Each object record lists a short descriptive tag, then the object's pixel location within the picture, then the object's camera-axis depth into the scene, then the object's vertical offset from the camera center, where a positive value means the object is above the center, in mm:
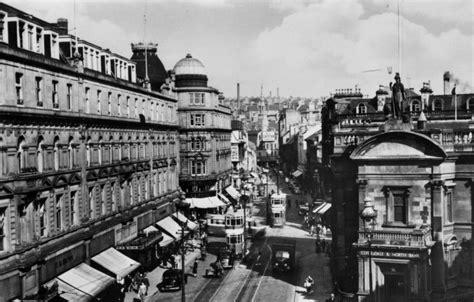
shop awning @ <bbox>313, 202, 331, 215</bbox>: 51222 -6801
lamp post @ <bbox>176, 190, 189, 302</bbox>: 62144 -6993
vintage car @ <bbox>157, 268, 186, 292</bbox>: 39312 -10187
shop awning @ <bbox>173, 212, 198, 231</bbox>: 57381 -8788
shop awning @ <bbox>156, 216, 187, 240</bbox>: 51750 -8447
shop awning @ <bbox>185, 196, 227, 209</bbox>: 69875 -8228
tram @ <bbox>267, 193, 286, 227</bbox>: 66562 -8752
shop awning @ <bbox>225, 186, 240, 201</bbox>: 84931 -8574
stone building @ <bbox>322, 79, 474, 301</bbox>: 32125 -4747
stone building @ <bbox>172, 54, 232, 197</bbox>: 72375 +1503
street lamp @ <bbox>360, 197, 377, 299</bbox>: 27844 -5205
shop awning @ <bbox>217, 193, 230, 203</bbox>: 76388 -8283
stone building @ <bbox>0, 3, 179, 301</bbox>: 27547 -869
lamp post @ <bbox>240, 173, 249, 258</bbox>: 51153 -10348
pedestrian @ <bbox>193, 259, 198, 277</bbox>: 44250 -10551
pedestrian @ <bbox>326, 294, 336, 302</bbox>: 33909 -10056
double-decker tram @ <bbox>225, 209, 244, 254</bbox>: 51812 -8869
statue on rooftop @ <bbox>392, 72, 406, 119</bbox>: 34562 +2391
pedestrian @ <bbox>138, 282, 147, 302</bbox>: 36219 -10130
